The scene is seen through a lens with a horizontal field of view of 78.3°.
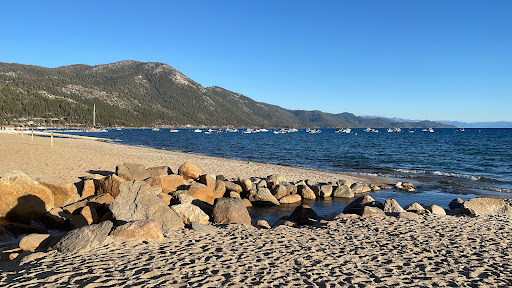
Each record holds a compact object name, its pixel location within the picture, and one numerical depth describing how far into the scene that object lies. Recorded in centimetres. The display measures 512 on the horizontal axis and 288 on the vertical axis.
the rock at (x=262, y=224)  1038
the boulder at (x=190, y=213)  1053
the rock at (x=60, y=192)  1123
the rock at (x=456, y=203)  1402
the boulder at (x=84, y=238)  706
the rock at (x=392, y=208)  1207
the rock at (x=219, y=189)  1479
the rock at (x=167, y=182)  1348
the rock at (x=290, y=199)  1543
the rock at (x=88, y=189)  1227
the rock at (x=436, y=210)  1201
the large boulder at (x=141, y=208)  942
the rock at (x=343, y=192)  1700
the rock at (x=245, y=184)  1598
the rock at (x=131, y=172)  1416
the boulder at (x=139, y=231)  791
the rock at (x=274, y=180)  1742
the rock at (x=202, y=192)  1312
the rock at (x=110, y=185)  1221
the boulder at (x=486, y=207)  1229
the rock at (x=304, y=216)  1104
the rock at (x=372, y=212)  1148
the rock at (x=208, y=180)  1483
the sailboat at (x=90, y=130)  11724
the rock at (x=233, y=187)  1549
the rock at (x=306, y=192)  1640
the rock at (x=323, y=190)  1689
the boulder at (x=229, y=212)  1059
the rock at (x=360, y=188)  1792
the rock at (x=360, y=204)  1274
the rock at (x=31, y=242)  752
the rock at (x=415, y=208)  1227
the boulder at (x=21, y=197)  973
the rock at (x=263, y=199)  1487
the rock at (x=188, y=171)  1616
